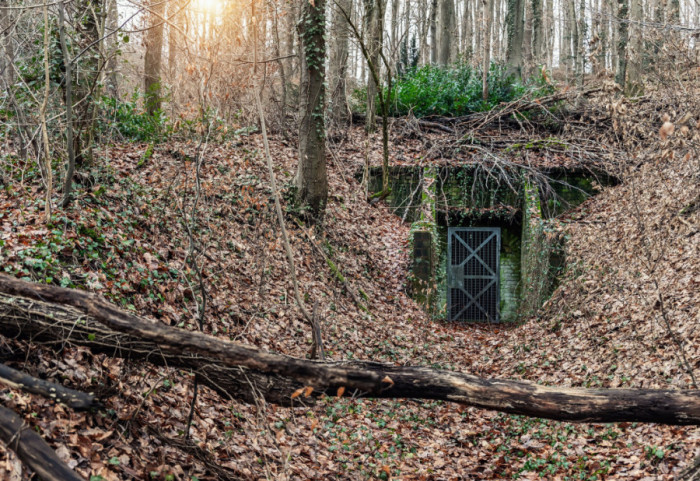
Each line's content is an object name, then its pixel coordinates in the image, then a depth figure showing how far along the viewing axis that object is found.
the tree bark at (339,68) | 13.65
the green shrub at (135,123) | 9.85
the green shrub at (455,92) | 14.73
